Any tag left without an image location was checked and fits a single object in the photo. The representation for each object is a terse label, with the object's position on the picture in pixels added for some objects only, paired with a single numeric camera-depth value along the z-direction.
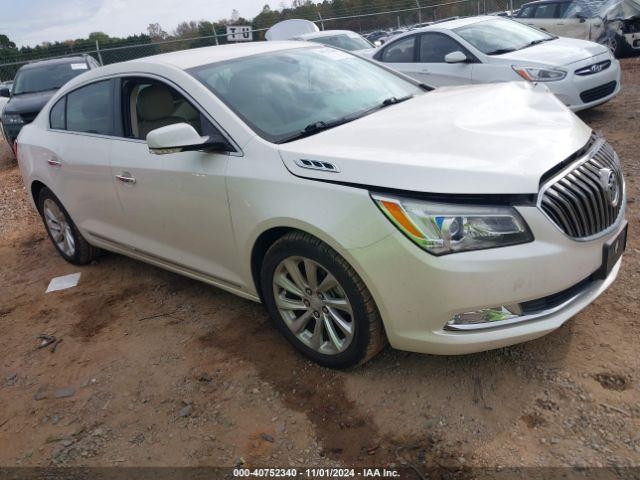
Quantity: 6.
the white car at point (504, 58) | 6.78
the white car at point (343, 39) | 11.35
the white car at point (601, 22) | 11.11
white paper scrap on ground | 4.62
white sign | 15.39
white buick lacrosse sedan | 2.29
